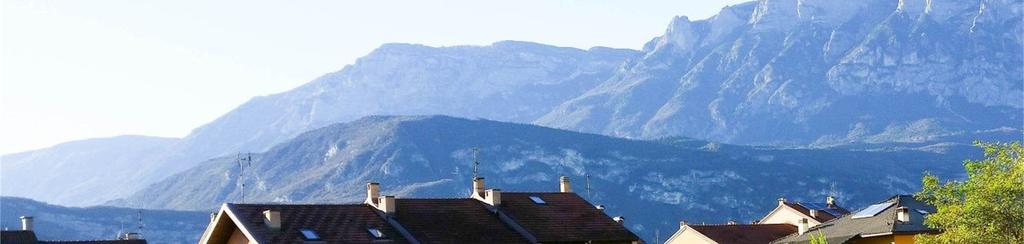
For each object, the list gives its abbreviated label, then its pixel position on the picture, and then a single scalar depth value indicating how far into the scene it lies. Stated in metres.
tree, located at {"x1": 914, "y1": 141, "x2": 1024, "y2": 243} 56.19
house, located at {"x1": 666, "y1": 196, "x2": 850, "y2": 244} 105.94
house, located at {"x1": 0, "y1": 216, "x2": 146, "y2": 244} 78.00
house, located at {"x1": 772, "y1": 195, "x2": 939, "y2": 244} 74.31
